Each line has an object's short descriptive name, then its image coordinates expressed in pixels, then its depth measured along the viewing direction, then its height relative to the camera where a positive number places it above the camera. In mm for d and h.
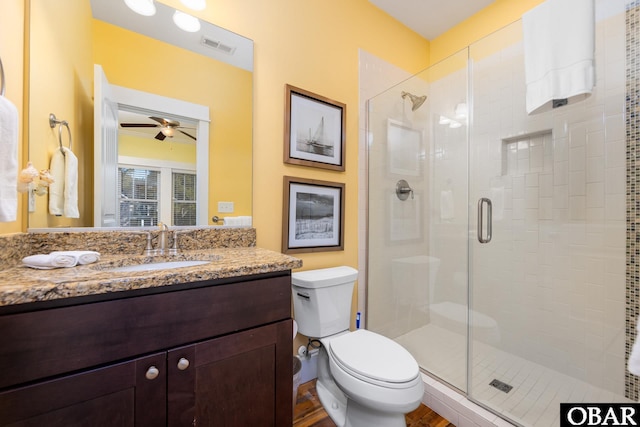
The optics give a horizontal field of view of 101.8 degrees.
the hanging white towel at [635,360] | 753 -421
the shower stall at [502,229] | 1414 -93
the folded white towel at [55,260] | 818 -149
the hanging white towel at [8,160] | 700 +151
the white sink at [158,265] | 1016 -211
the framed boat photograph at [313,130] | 1623 +560
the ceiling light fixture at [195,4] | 1327 +1089
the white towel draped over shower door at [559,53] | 1083 +724
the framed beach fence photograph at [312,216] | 1623 -8
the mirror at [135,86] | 1036 +606
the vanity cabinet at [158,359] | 610 -403
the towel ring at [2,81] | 733 +376
